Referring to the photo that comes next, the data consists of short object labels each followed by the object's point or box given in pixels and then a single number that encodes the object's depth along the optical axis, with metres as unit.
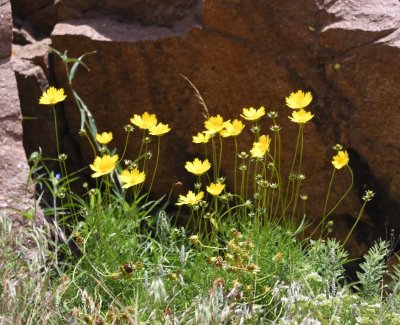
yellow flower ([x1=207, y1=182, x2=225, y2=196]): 5.46
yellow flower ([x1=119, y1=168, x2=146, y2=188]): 5.54
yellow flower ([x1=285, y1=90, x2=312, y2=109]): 5.77
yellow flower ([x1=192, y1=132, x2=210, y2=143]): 5.83
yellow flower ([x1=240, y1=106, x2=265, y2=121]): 5.74
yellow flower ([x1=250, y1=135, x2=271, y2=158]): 5.53
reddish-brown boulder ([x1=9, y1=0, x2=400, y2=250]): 6.66
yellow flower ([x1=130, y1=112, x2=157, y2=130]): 5.91
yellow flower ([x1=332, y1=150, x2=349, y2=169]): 5.57
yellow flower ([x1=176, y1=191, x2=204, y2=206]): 5.48
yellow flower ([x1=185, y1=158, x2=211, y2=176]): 5.68
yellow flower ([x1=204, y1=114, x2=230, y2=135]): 5.83
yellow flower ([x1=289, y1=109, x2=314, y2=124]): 5.59
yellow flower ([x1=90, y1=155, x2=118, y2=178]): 5.50
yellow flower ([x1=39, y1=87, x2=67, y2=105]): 6.01
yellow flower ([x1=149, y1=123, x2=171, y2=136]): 5.87
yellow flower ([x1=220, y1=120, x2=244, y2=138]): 5.76
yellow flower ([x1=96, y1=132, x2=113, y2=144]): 5.85
